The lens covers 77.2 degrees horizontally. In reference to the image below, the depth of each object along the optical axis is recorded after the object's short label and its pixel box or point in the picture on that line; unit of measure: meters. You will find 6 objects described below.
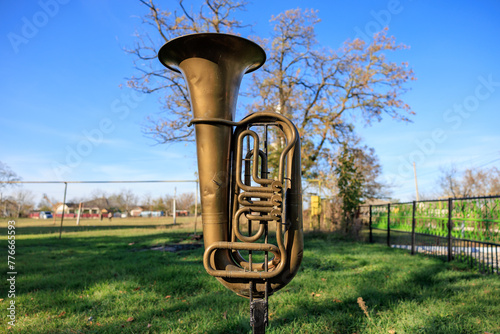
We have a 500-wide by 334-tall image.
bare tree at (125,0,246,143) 10.79
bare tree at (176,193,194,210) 39.78
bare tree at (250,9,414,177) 12.41
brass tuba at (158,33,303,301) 1.97
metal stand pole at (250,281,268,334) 1.97
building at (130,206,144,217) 58.88
